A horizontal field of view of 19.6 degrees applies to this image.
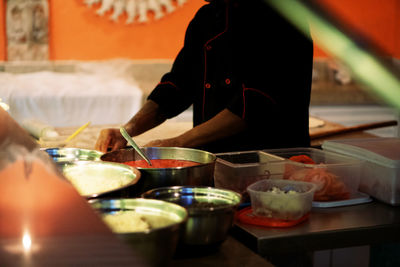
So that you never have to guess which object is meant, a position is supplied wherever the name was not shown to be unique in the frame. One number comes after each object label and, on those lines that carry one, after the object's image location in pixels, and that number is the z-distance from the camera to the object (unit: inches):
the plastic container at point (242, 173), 109.0
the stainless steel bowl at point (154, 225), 90.2
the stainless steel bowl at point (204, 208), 96.7
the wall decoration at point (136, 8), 267.7
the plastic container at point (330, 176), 109.6
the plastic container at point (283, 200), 103.9
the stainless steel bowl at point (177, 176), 105.9
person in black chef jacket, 130.5
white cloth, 220.8
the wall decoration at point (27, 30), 255.6
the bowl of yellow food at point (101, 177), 100.0
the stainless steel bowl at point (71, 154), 117.1
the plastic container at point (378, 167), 110.8
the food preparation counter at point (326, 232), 101.6
